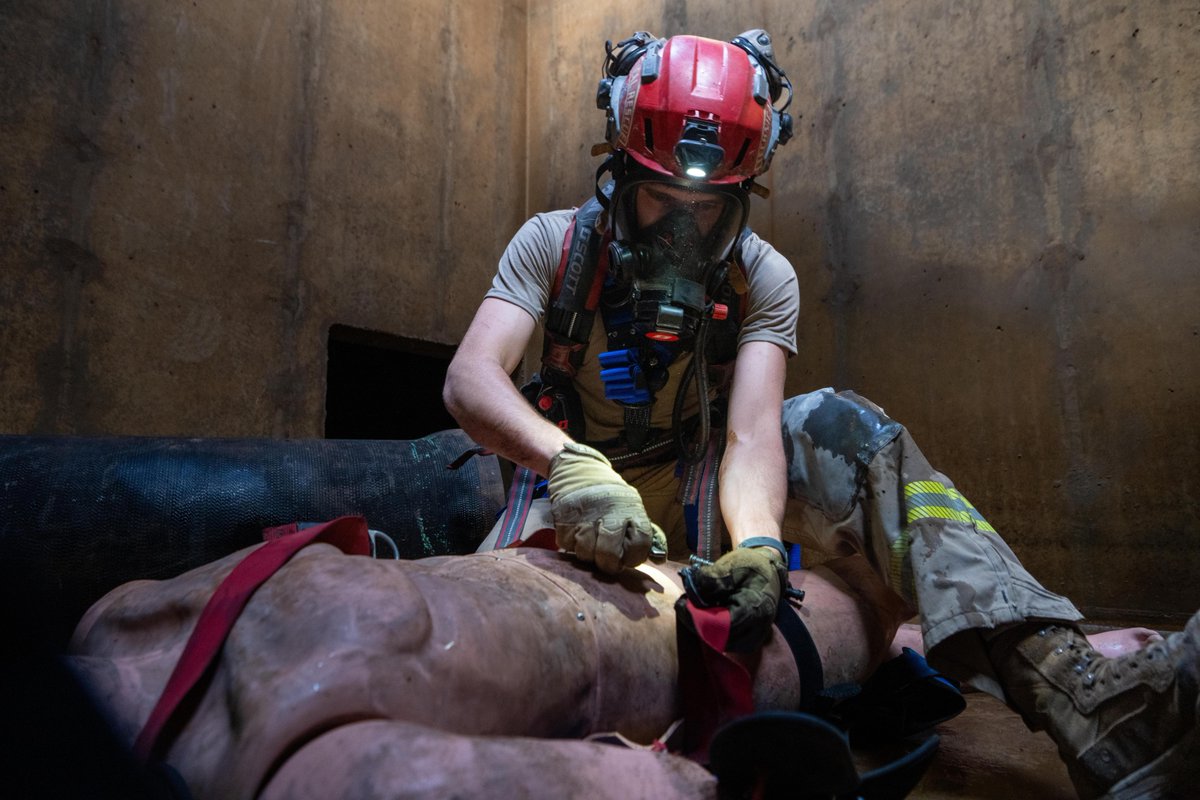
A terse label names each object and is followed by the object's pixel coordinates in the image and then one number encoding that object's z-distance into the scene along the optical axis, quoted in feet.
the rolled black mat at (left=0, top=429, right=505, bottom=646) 6.20
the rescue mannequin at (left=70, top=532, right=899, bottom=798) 2.52
